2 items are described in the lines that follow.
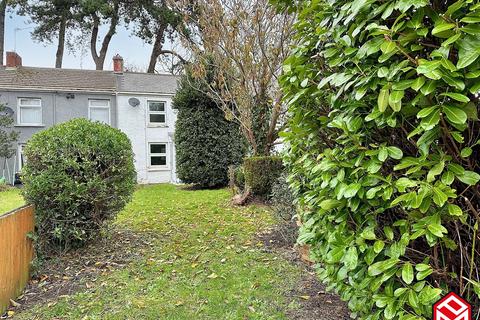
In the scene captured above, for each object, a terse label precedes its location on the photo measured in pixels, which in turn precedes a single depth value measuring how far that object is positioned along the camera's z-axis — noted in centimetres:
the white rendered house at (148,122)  1806
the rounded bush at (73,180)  438
